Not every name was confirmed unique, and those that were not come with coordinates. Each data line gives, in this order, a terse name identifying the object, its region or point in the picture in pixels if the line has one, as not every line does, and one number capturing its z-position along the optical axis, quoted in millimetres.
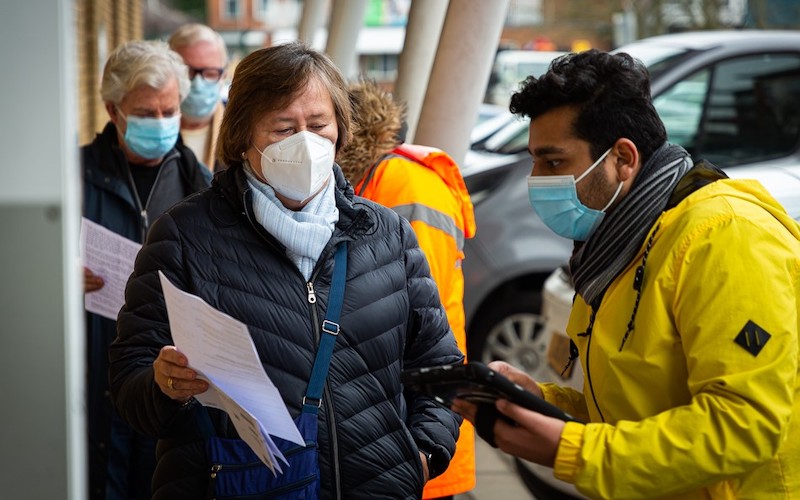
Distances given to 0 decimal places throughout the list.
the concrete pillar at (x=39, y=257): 1541
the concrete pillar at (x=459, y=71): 4742
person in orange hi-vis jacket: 3361
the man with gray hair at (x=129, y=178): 3789
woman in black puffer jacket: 2357
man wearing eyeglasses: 5184
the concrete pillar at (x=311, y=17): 11961
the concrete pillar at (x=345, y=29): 8273
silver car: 6996
